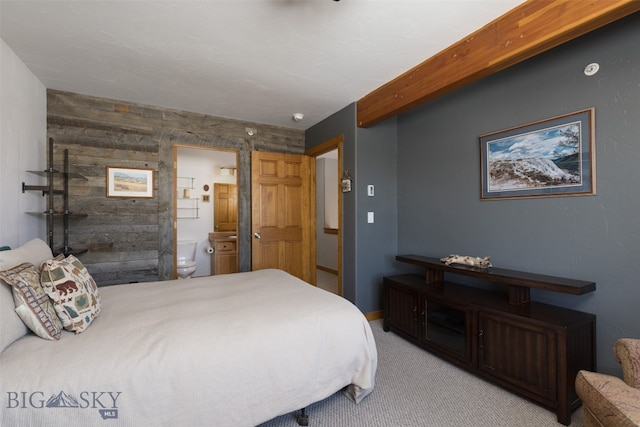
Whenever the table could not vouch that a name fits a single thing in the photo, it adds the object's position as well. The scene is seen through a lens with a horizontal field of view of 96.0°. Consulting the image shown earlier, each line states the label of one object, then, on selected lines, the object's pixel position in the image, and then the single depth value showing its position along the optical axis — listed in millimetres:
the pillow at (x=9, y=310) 1275
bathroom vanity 5188
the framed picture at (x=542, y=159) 2049
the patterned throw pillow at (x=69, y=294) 1476
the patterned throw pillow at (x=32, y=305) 1366
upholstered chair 1226
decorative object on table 2561
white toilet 4703
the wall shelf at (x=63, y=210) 2729
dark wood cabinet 1810
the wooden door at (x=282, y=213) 4039
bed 1179
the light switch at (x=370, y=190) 3500
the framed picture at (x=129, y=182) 3326
